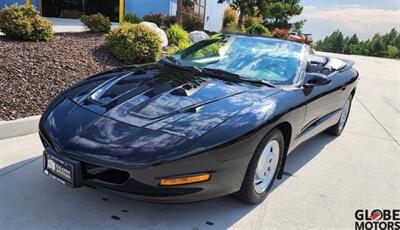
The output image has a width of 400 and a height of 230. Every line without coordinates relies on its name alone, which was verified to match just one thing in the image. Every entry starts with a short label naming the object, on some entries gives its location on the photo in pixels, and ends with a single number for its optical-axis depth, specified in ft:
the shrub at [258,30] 46.78
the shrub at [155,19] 43.42
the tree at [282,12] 80.73
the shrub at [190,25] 54.24
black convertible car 8.04
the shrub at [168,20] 45.34
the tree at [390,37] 331.16
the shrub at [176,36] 34.06
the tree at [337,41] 380.37
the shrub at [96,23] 30.04
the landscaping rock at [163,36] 30.78
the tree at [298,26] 104.40
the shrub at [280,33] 68.08
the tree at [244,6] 58.80
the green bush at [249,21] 77.66
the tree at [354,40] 387.14
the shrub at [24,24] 21.36
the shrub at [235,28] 57.73
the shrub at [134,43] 22.77
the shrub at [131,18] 40.05
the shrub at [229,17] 79.19
